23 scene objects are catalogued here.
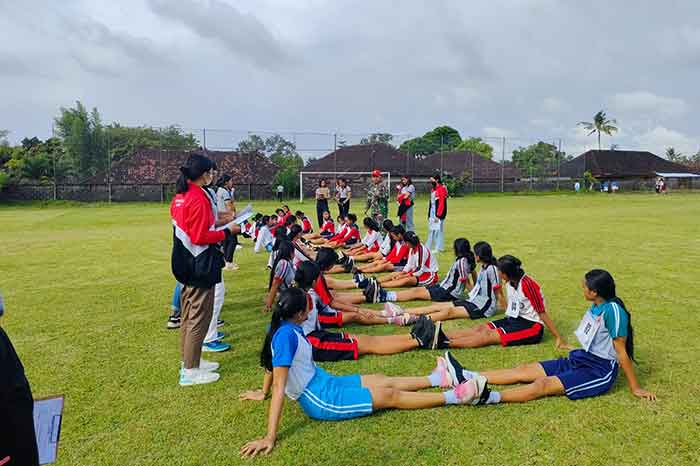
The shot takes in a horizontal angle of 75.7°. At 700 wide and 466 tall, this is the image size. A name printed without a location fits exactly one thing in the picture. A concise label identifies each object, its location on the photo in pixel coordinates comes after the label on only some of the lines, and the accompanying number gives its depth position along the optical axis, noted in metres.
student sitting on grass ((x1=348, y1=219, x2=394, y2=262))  9.70
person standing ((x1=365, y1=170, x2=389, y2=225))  14.99
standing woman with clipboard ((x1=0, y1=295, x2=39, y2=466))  1.74
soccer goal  34.78
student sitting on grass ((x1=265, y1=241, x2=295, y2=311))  5.91
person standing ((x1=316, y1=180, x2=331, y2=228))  15.74
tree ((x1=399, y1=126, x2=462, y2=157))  47.12
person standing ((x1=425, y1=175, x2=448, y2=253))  11.09
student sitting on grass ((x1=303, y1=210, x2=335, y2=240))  13.79
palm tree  63.53
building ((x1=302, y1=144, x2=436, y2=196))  38.11
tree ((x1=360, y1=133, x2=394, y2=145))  43.28
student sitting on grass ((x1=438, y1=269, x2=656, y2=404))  3.79
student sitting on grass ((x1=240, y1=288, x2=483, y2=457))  3.26
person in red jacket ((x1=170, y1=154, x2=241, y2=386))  4.12
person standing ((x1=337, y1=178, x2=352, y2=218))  15.68
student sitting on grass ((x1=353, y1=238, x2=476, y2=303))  6.65
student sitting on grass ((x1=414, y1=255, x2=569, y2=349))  4.92
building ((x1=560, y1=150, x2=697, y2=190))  52.69
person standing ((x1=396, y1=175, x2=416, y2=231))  12.29
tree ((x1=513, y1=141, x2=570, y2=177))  48.16
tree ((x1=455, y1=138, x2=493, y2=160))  60.93
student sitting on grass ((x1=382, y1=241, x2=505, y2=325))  5.85
